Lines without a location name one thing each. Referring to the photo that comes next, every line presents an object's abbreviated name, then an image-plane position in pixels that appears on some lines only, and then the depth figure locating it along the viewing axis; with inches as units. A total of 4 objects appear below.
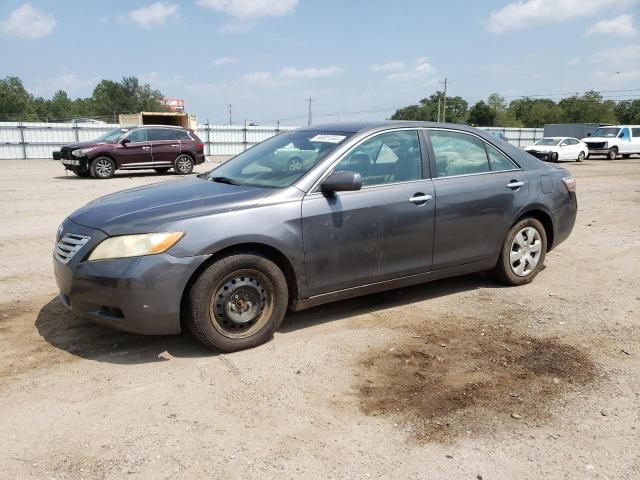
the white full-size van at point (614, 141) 1230.9
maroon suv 645.3
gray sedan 141.3
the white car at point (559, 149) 1096.2
